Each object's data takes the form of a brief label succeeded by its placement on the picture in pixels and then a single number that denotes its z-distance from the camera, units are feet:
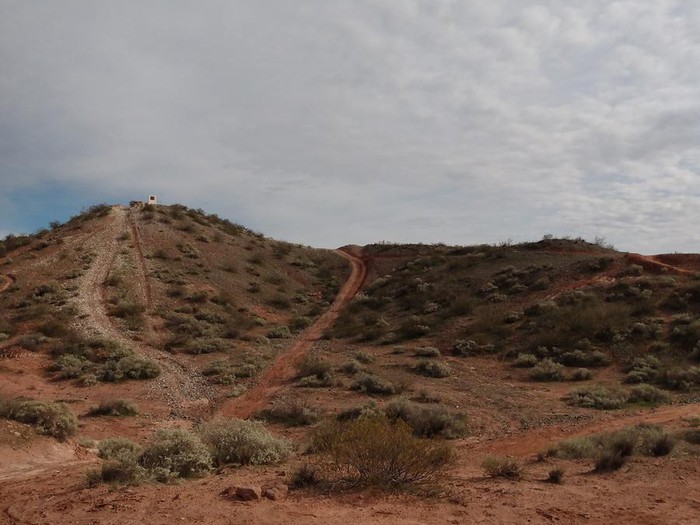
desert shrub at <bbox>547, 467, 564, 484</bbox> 26.78
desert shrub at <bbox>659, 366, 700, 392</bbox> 52.28
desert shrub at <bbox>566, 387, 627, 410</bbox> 47.52
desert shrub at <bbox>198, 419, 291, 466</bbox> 30.09
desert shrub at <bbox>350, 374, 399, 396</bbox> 53.83
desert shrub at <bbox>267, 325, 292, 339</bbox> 92.84
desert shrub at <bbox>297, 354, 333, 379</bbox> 60.69
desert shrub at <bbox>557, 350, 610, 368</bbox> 64.59
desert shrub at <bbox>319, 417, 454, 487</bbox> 24.63
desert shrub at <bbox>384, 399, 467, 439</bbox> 40.14
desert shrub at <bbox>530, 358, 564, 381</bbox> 60.44
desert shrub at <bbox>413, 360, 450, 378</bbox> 62.08
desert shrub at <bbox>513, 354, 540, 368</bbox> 67.13
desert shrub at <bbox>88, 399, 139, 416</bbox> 47.03
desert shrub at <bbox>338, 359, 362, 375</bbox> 63.57
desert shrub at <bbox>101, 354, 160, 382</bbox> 60.54
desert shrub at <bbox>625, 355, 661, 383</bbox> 56.18
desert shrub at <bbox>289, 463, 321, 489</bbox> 24.79
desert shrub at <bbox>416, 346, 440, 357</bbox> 74.13
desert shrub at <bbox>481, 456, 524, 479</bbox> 28.02
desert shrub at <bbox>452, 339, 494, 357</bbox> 74.97
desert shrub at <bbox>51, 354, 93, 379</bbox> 61.27
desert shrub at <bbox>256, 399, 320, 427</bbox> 45.03
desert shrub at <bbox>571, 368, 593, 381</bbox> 59.72
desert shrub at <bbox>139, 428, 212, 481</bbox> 27.37
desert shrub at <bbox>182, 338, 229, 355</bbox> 77.41
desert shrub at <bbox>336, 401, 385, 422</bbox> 42.54
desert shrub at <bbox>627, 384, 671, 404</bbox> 48.83
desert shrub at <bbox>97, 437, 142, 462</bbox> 32.30
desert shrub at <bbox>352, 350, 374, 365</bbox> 69.65
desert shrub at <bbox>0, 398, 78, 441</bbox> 35.27
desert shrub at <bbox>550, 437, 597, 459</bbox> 32.37
